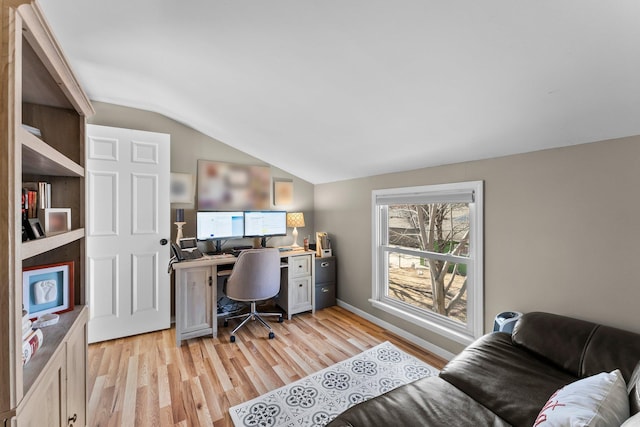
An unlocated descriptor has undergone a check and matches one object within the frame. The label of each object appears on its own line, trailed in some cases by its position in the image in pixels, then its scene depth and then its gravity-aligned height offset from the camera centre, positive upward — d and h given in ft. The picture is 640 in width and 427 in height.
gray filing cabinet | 11.29 -3.01
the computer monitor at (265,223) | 10.83 -0.47
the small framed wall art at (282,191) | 12.22 +0.96
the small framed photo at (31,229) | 3.27 -0.21
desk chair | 8.65 -2.10
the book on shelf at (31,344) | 2.85 -1.48
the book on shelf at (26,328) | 2.96 -1.30
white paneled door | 8.56 -0.63
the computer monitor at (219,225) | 9.82 -0.47
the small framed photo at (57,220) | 3.99 -0.11
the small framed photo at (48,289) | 3.85 -1.14
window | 7.18 -1.41
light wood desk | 8.43 -2.68
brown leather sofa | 3.71 -2.73
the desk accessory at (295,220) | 11.82 -0.36
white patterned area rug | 5.51 -4.20
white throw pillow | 2.65 -2.07
